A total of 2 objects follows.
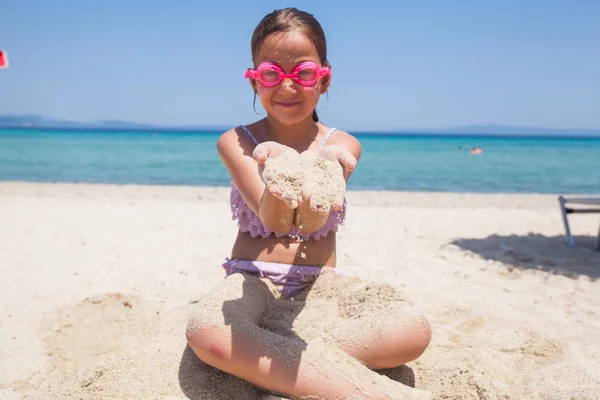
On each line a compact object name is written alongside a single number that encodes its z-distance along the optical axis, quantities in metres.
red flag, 8.57
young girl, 1.81
